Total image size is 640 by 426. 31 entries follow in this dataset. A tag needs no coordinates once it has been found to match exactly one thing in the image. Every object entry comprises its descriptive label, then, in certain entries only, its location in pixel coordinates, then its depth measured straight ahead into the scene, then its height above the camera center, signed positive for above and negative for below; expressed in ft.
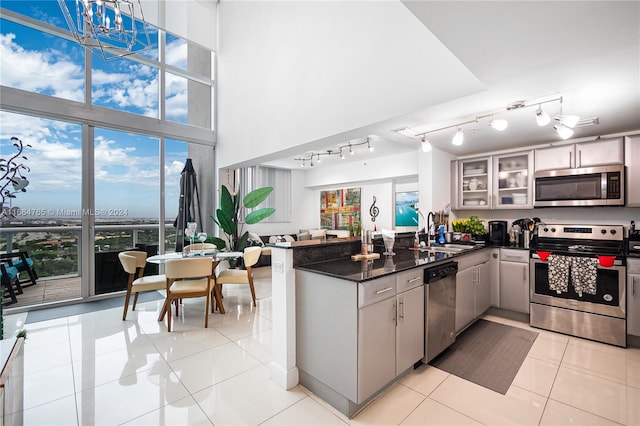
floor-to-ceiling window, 12.60 +3.71
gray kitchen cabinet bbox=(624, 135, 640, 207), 9.89 +1.70
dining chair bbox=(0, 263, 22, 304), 11.87 -2.99
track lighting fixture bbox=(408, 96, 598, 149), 7.64 +2.90
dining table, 11.82 -1.93
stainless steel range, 9.32 -2.52
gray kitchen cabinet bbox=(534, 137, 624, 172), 10.31 +2.32
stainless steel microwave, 10.24 +1.02
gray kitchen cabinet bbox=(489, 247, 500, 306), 12.07 -2.76
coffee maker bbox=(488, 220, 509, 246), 12.65 -0.97
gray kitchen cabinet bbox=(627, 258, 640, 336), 9.09 -2.78
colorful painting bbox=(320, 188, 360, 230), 22.34 +0.37
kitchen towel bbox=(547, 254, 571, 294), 10.16 -2.22
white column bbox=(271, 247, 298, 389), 7.01 -2.82
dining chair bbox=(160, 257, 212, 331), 10.22 -2.35
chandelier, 6.53 +4.83
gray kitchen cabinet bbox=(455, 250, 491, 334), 9.67 -2.87
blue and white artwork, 18.54 +0.26
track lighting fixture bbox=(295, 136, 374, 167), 15.65 +3.98
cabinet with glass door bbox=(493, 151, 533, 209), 12.44 +1.49
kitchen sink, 11.02 -1.50
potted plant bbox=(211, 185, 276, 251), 16.49 -0.08
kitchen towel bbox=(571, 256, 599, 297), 9.61 -2.17
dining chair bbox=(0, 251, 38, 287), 12.32 -2.29
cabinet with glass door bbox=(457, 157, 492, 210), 13.62 +1.49
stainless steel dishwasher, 7.77 -2.83
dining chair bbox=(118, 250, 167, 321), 11.24 -2.84
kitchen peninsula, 5.96 -2.64
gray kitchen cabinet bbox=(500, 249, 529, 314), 11.37 -2.84
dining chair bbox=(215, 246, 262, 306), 12.40 -2.87
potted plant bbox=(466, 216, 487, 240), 12.90 -0.74
